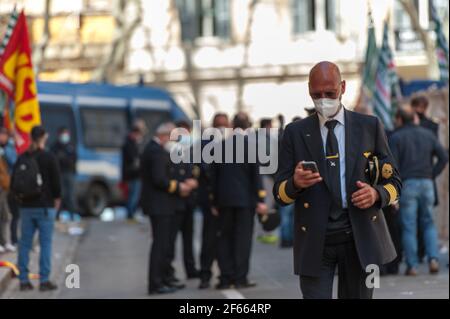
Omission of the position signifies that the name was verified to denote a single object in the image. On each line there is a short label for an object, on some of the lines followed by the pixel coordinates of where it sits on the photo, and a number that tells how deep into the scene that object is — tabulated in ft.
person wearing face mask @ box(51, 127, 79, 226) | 81.10
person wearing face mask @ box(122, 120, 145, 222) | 82.12
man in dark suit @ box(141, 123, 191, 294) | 45.80
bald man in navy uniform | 24.61
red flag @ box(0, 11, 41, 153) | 53.57
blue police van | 94.38
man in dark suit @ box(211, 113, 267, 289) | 47.37
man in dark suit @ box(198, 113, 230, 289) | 48.11
